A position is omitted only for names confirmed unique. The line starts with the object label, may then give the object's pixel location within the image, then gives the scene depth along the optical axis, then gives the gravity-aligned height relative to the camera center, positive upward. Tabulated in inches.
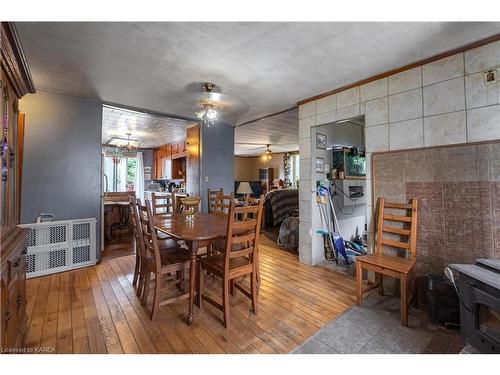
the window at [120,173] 274.8 +24.0
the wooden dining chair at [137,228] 82.4 -14.0
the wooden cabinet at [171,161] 242.4 +35.8
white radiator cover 108.1 -27.9
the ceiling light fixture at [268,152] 306.6 +54.0
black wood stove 51.1 -28.5
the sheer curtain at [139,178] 286.0 +17.7
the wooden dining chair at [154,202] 116.9 -5.7
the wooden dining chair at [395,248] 72.9 -23.6
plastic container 69.9 -36.1
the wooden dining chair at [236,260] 69.8 -24.7
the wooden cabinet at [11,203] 48.6 -2.9
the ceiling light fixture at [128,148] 253.3 +53.3
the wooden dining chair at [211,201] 146.4 -7.1
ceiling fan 110.2 +52.3
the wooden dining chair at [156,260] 73.6 -24.9
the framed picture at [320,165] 130.0 +15.0
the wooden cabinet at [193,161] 173.5 +24.8
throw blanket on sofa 218.1 -12.6
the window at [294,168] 357.1 +36.5
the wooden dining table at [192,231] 72.6 -14.2
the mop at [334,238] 127.7 -27.7
